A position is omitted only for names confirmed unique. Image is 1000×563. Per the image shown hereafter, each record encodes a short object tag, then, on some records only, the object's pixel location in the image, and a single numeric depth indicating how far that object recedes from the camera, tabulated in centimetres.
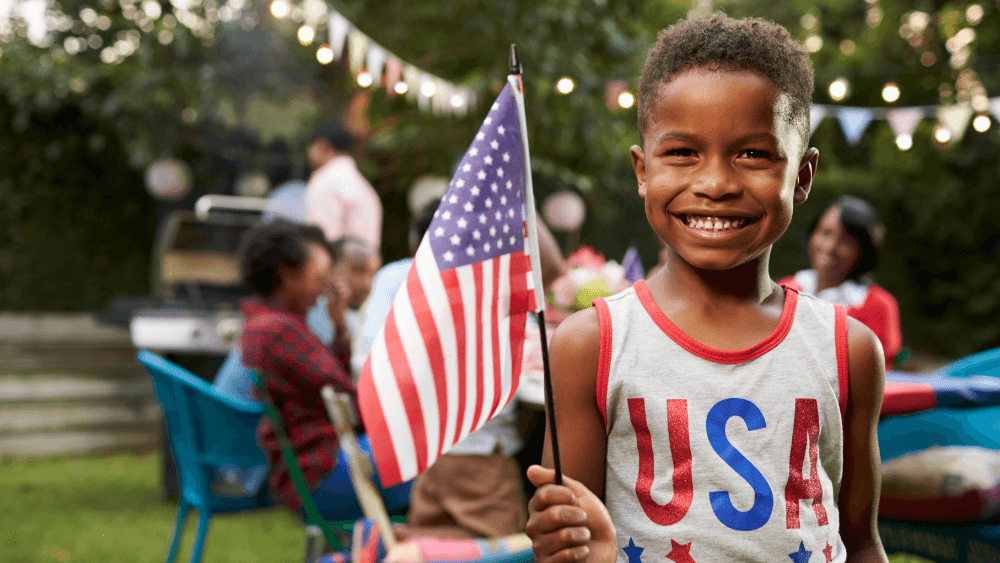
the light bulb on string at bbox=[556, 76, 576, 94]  493
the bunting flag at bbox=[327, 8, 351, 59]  474
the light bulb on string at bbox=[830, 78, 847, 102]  504
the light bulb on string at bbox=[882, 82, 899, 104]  500
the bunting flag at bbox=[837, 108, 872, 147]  553
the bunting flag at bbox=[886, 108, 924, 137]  547
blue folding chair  275
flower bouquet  291
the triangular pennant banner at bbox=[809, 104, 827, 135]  539
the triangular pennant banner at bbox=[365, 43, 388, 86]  507
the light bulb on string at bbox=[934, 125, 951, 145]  554
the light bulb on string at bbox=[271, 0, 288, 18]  451
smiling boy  98
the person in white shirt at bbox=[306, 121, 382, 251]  485
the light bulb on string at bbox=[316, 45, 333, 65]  482
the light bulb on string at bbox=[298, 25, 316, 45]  466
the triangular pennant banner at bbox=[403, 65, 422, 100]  546
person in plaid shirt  273
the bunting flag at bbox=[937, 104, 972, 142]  529
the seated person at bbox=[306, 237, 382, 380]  383
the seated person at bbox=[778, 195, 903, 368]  347
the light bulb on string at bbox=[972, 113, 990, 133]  519
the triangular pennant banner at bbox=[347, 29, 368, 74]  490
